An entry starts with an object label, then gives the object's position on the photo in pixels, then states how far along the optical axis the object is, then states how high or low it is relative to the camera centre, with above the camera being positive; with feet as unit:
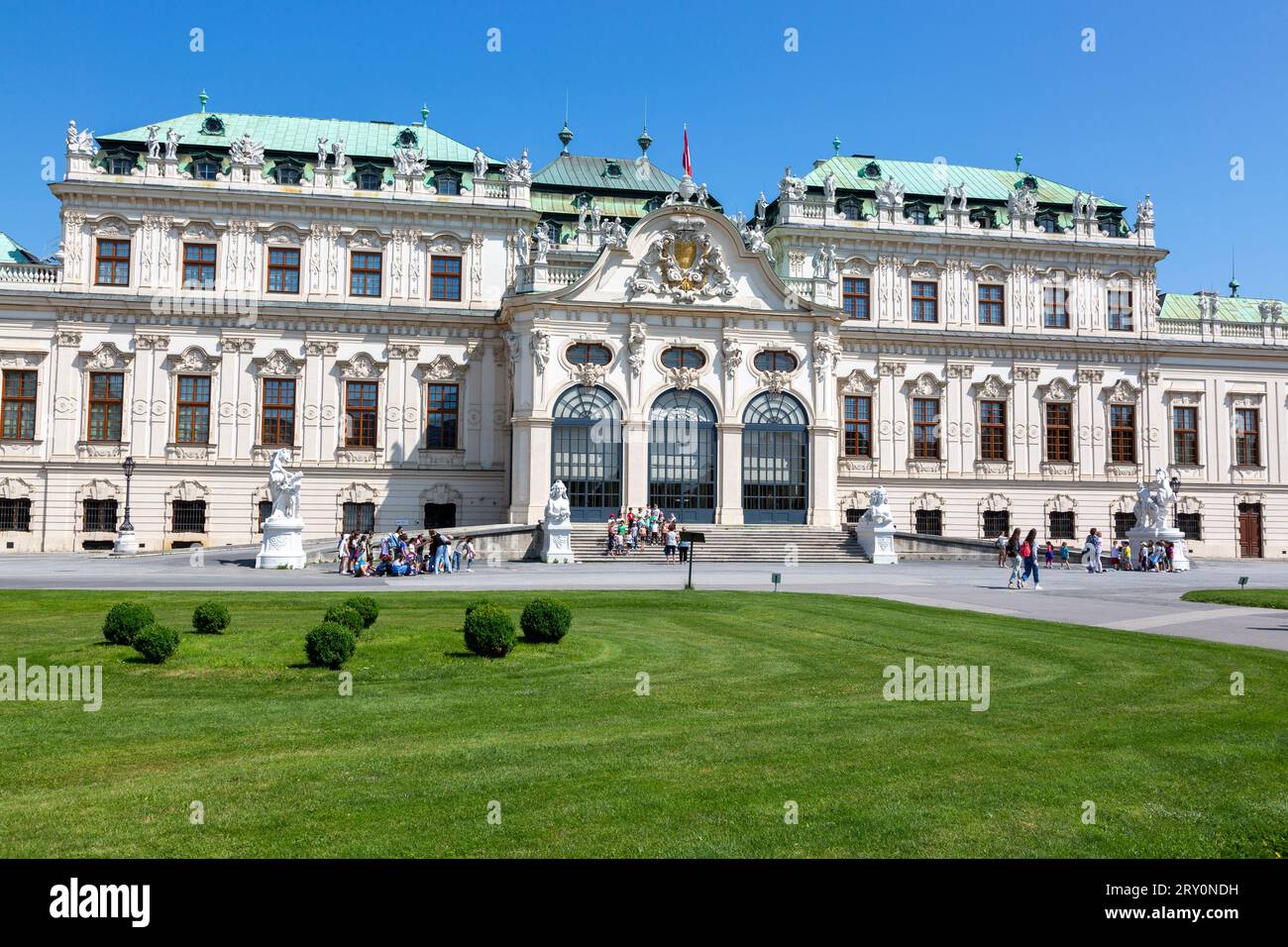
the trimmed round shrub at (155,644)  46.85 -6.23
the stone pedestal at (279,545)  117.80 -3.95
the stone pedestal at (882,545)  143.95 -4.43
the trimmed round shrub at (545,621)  53.72 -5.77
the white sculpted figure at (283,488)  118.11 +2.73
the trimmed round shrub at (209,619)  55.18 -5.95
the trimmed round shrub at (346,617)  52.12 -5.49
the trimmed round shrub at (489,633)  49.55 -5.93
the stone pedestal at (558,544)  135.64 -4.20
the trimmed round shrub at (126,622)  50.80 -5.62
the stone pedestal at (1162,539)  142.72 -3.28
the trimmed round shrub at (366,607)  56.95 -5.48
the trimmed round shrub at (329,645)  46.24 -6.15
